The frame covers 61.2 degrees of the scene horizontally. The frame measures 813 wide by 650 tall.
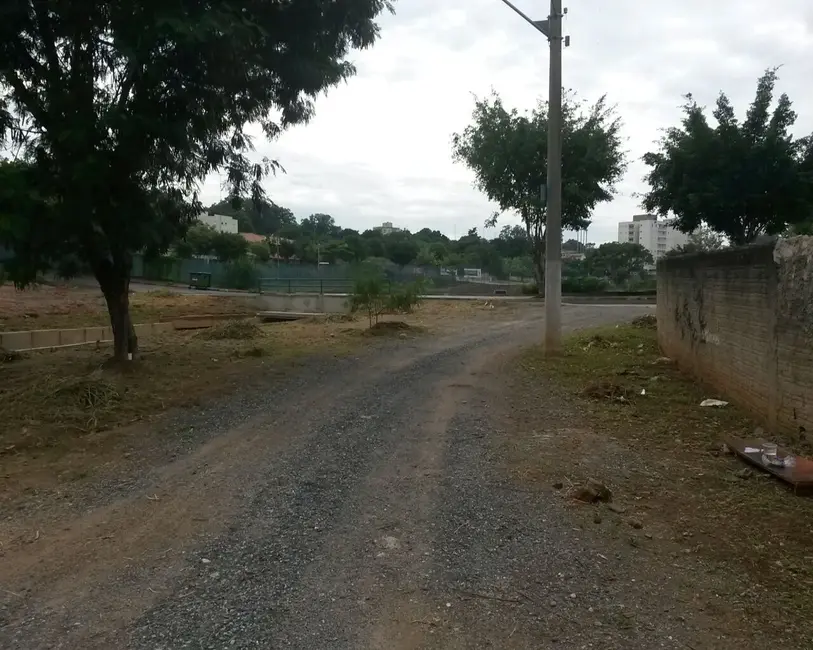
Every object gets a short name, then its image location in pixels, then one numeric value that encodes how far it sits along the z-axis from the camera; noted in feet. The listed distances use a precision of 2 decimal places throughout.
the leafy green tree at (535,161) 96.32
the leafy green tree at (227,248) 183.42
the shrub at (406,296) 62.44
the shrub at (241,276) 119.44
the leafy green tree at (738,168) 68.90
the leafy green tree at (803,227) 60.13
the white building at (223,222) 283.36
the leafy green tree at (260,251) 199.76
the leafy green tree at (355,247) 224.27
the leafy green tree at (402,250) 240.94
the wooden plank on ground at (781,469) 16.42
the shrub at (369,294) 56.80
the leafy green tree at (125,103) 28.02
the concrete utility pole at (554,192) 40.19
